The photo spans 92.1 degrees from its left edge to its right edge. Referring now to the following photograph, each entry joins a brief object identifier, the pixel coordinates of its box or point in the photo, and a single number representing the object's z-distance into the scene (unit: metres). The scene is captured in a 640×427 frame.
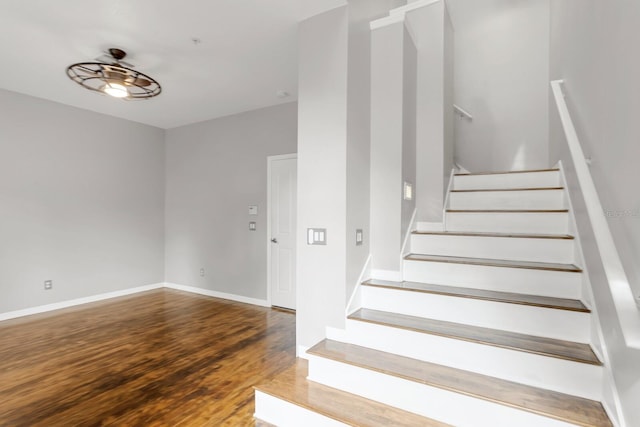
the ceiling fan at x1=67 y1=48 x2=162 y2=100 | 2.77
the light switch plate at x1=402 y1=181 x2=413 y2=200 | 2.72
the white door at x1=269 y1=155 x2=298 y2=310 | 4.46
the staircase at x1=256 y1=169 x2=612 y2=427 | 1.51
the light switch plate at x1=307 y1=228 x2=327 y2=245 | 2.33
